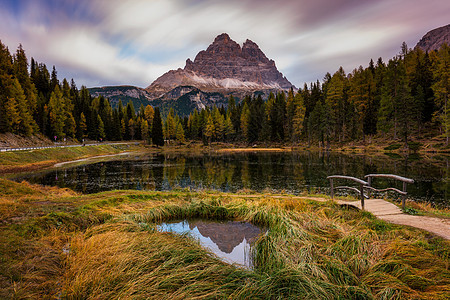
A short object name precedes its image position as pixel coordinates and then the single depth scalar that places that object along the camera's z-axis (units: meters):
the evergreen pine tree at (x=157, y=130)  84.44
